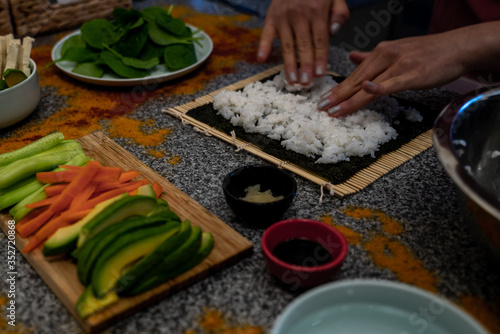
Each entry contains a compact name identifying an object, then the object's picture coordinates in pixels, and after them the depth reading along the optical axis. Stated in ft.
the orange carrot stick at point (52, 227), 3.03
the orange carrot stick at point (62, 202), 3.16
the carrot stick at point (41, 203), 3.21
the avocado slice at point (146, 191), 3.24
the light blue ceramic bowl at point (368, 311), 2.31
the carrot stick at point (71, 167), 3.40
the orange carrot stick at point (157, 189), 3.53
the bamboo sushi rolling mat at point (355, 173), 3.78
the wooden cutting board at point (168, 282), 2.66
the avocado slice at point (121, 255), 2.65
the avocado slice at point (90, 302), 2.58
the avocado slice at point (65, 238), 2.87
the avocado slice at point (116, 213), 2.80
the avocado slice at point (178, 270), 2.73
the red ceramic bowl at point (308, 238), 2.72
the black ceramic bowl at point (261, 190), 3.23
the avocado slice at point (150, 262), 2.67
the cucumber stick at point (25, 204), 3.26
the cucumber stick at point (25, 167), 3.38
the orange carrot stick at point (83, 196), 3.13
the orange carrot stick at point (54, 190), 3.31
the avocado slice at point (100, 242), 2.67
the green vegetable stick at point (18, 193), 3.37
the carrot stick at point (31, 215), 3.28
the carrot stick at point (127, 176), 3.53
